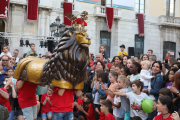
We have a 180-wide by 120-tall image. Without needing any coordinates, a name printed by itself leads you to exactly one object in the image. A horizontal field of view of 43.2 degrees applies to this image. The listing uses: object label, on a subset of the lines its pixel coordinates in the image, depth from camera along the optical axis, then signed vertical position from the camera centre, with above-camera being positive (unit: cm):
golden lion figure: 421 -27
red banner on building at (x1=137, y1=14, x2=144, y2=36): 1899 +236
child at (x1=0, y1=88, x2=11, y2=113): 564 -122
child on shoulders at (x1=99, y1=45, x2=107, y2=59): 916 +3
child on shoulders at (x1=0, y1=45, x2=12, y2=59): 1060 -5
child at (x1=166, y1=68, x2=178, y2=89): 511 -53
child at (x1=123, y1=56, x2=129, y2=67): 773 -31
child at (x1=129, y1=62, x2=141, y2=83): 603 -52
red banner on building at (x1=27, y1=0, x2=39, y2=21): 1527 +272
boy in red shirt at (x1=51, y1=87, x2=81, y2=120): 447 -105
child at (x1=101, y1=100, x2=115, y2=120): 568 -140
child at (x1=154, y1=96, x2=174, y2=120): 404 -99
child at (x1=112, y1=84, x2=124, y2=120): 571 -149
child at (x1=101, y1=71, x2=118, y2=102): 598 -74
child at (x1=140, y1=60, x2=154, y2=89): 578 -59
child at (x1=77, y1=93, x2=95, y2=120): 695 -179
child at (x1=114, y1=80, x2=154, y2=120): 506 -105
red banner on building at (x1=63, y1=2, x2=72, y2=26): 1655 +318
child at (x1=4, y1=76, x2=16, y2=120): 657 -120
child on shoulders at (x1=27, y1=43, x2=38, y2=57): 964 +13
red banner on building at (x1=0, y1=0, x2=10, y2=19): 1446 +263
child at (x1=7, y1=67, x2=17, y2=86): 739 -72
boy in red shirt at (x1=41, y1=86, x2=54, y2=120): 699 -173
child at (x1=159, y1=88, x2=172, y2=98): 455 -81
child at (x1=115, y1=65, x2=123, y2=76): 656 -51
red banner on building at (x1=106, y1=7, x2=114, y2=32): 1778 +278
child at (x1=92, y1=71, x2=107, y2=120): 633 -110
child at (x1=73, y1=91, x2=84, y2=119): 723 -161
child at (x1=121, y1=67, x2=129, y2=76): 643 -56
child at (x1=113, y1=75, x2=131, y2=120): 538 -95
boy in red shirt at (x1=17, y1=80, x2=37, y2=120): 487 -104
